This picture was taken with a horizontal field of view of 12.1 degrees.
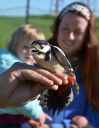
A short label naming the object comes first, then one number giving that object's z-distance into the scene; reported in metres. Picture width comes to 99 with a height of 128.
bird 1.41
